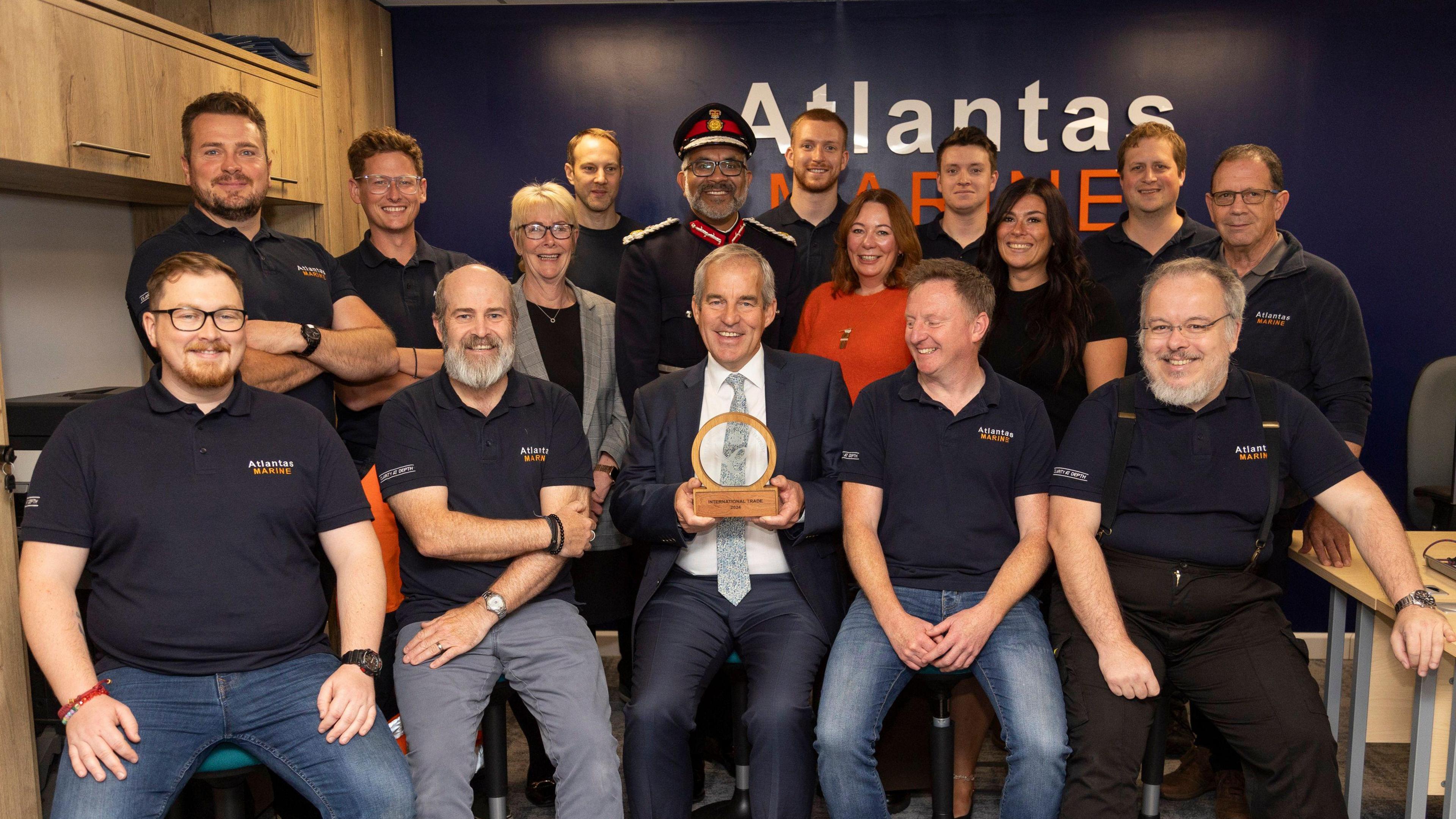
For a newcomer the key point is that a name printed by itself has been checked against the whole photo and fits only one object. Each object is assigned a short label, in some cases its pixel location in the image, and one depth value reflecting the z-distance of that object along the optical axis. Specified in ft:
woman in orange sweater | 10.52
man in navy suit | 8.18
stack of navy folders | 13.00
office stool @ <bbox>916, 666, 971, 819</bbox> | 8.32
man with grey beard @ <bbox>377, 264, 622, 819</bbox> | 7.90
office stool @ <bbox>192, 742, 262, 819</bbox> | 7.29
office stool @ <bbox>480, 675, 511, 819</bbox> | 8.07
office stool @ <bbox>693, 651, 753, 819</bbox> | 8.66
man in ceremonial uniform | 11.23
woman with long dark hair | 10.05
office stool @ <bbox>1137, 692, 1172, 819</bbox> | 8.04
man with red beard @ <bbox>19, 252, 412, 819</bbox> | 7.15
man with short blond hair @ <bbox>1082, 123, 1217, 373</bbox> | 12.37
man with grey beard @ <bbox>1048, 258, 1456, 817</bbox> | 7.97
